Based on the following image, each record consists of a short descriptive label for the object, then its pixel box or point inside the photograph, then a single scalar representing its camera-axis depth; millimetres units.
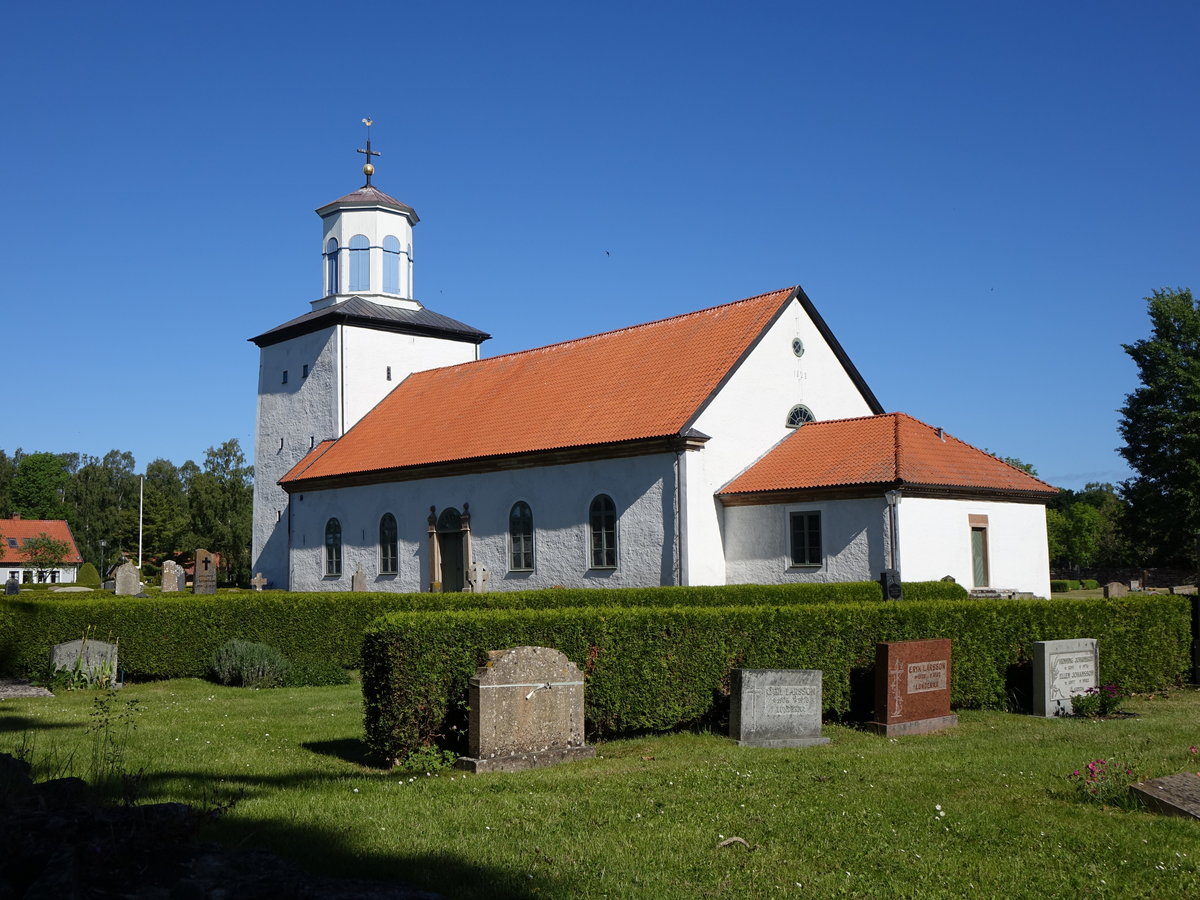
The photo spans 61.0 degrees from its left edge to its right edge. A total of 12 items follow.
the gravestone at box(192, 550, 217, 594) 25969
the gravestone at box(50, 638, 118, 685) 16562
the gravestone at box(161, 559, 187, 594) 28281
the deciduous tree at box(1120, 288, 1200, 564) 45031
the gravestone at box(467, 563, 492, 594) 23797
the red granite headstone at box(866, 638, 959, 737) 11828
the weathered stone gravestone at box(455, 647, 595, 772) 9555
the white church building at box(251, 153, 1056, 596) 22906
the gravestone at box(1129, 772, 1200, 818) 7383
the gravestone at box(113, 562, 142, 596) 24344
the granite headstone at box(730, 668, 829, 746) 11086
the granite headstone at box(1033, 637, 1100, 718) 13406
